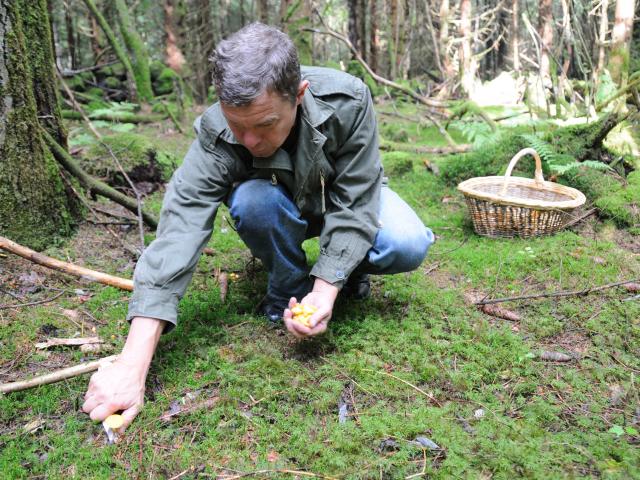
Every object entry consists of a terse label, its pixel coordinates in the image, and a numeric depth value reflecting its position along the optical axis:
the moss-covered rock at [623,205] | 3.86
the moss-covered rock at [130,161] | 4.63
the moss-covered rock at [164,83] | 11.76
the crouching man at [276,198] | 1.90
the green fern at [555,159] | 4.19
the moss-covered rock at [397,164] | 5.58
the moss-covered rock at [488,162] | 4.77
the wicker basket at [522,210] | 3.61
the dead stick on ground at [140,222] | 3.35
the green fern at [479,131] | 5.10
